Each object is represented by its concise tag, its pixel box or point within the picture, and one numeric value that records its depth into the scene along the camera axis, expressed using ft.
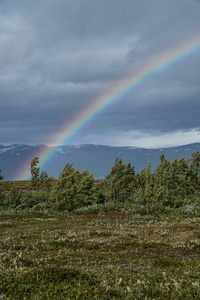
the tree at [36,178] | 296.75
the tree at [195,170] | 246.88
